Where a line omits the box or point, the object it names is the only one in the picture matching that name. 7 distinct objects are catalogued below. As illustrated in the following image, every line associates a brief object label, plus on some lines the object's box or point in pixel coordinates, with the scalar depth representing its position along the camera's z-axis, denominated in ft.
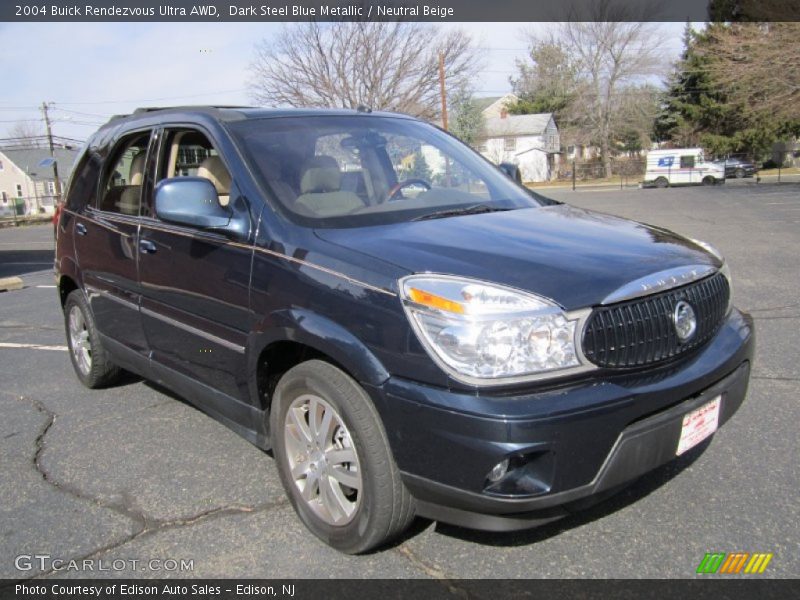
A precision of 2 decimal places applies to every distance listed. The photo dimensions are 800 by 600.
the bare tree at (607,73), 181.47
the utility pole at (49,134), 162.88
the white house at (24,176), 232.94
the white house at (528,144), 213.87
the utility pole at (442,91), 111.44
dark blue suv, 7.34
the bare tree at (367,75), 122.83
